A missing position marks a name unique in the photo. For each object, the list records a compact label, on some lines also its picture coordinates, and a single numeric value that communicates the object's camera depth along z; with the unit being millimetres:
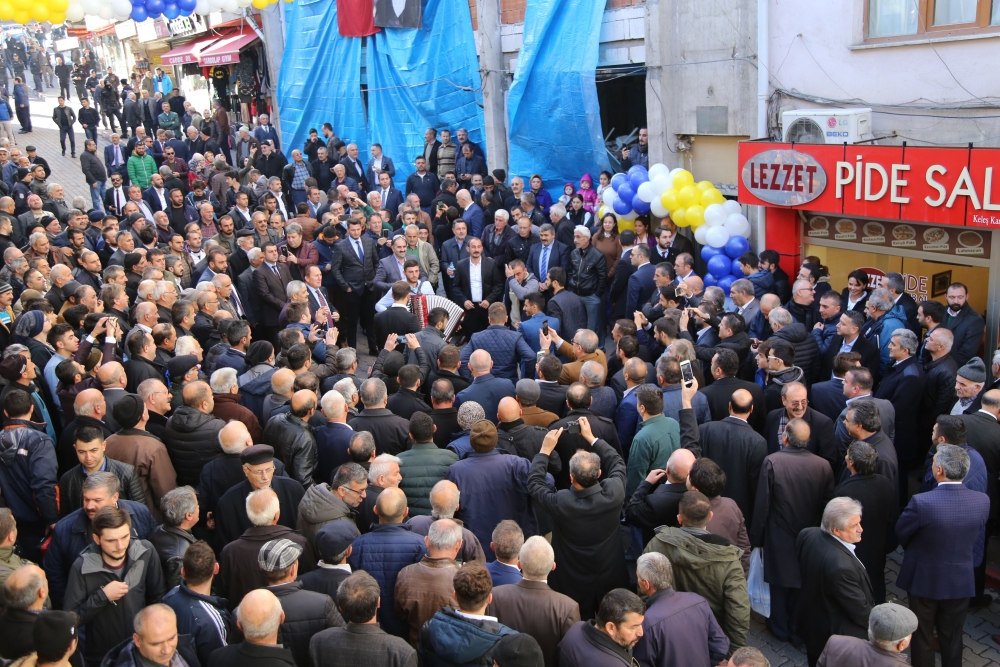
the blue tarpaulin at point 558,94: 12266
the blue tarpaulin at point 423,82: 15141
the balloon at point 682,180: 10297
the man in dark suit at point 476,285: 10438
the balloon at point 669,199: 10261
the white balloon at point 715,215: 9977
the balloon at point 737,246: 9766
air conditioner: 8664
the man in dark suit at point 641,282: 9438
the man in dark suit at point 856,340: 7086
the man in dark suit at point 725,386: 6324
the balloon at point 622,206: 10812
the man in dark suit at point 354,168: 15477
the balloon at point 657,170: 10578
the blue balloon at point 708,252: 9844
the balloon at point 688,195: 10156
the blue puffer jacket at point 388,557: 4617
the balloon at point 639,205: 10641
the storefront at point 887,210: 7664
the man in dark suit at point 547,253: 10469
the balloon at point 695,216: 10078
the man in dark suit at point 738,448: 5691
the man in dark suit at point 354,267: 10578
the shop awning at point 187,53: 22938
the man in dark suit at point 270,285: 9750
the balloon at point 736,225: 9906
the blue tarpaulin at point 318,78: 17922
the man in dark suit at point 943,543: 4941
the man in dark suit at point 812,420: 5719
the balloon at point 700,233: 10000
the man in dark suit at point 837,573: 4586
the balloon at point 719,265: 9742
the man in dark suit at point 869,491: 5117
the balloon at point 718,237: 9820
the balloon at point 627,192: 10742
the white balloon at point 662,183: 10398
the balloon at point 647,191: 10469
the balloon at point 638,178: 10742
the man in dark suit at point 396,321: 8211
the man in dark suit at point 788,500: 5367
